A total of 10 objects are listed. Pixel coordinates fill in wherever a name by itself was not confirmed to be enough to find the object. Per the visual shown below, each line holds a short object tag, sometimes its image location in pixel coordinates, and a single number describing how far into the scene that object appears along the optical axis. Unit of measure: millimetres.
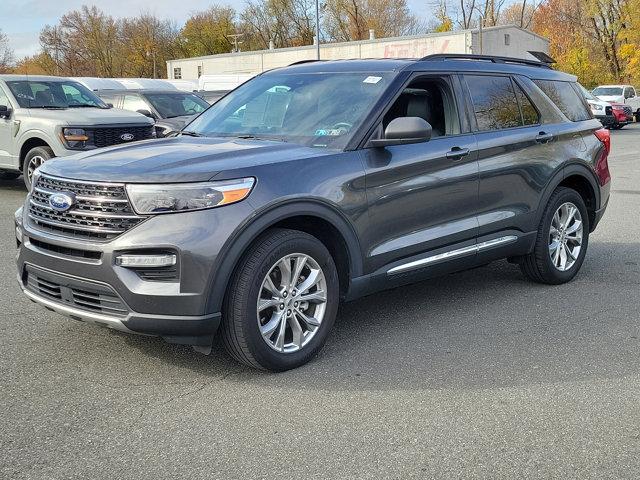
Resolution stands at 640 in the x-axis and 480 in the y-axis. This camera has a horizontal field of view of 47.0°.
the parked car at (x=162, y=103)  13930
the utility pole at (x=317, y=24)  39394
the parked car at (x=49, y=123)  10406
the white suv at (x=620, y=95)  35750
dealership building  42562
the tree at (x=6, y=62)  63469
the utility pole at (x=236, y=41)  72125
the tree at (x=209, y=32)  78875
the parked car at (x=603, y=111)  32062
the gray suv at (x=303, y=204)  3764
